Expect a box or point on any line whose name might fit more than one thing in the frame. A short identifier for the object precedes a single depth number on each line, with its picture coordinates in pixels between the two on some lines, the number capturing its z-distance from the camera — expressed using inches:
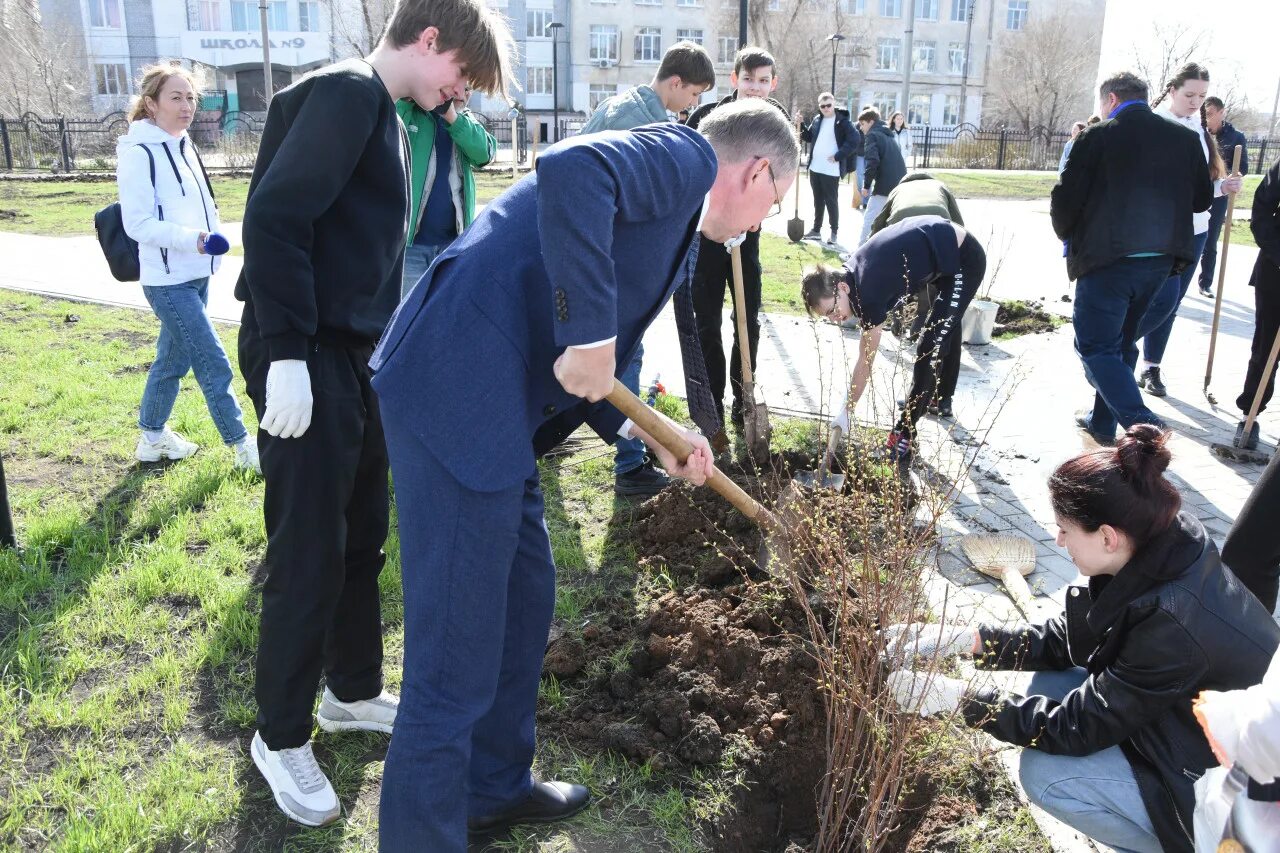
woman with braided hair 217.5
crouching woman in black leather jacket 85.0
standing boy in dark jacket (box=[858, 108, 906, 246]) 448.1
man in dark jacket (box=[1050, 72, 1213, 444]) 189.5
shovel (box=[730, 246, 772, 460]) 188.5
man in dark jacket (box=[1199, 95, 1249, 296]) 321.4
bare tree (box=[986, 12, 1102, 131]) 1838.1
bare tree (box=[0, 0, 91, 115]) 1203.2
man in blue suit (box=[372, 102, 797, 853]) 70.0
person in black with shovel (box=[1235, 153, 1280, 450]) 196.1
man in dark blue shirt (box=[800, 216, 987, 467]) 180.2
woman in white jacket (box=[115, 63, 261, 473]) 180.5
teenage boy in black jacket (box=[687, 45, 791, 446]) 197.0
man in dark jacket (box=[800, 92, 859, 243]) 471.8
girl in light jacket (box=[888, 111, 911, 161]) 573.6
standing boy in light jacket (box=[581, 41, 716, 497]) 169.6
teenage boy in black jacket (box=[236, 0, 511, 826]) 86.1
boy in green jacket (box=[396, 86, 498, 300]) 150.6
